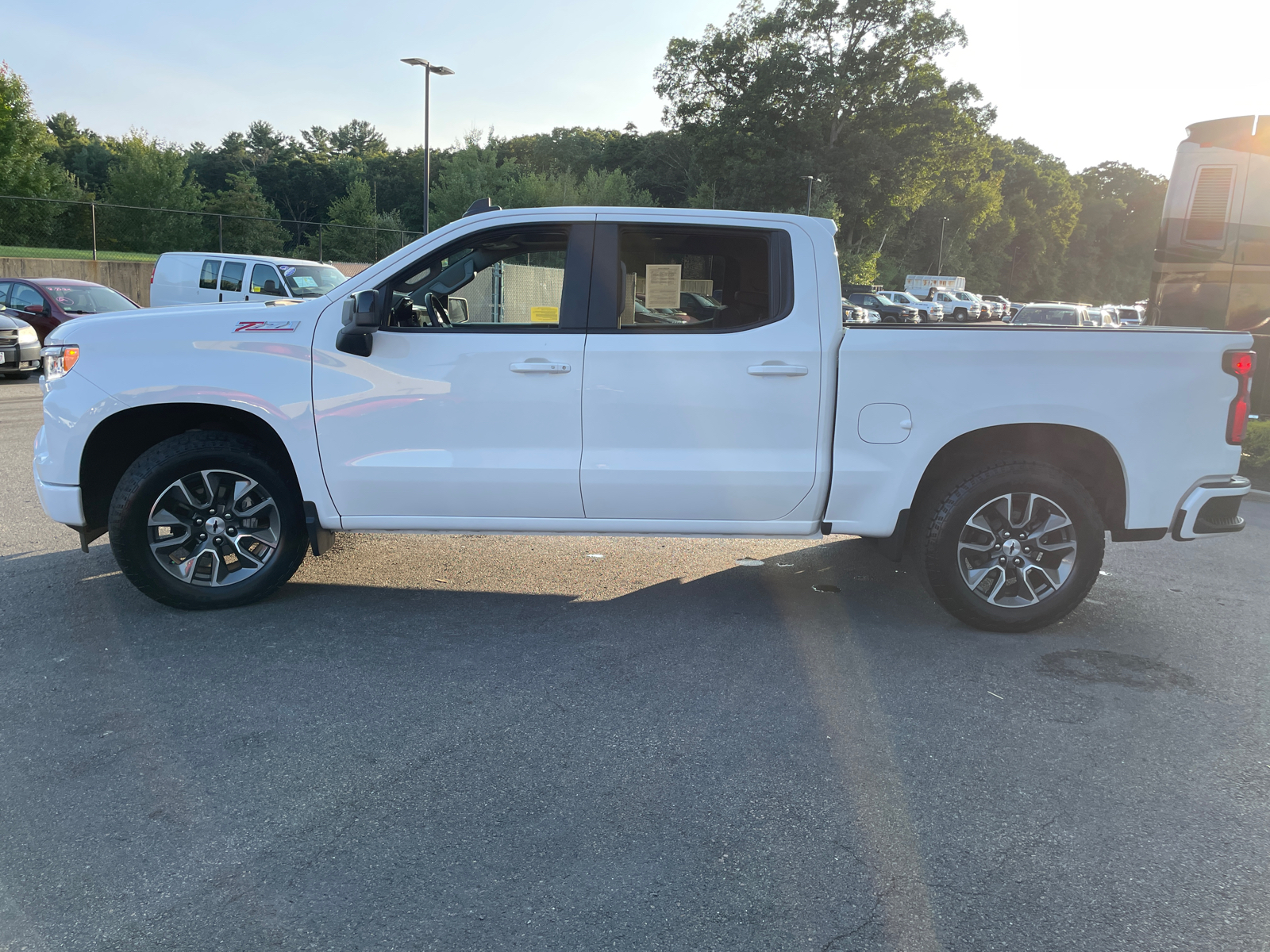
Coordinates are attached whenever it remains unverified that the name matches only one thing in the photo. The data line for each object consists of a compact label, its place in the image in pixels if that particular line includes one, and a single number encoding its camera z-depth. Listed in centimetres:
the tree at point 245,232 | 2906
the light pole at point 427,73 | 2886
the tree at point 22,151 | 3419
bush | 972
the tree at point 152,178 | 3947
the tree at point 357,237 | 3266
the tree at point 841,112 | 5847
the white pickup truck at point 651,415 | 453
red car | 1592
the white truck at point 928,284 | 6131
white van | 1753
